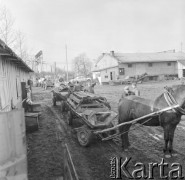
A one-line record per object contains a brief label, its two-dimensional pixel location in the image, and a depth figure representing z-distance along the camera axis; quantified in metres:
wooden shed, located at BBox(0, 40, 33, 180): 2.10
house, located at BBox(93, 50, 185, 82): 38.12
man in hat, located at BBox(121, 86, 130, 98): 8.97
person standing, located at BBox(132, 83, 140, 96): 9.88
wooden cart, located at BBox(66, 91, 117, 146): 6.59
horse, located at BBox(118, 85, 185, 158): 5.31
